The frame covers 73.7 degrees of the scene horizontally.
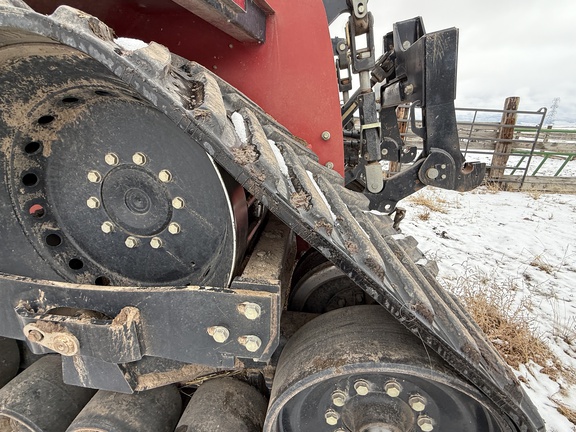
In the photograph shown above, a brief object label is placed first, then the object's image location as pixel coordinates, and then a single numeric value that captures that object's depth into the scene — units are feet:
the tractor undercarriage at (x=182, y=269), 3.26
